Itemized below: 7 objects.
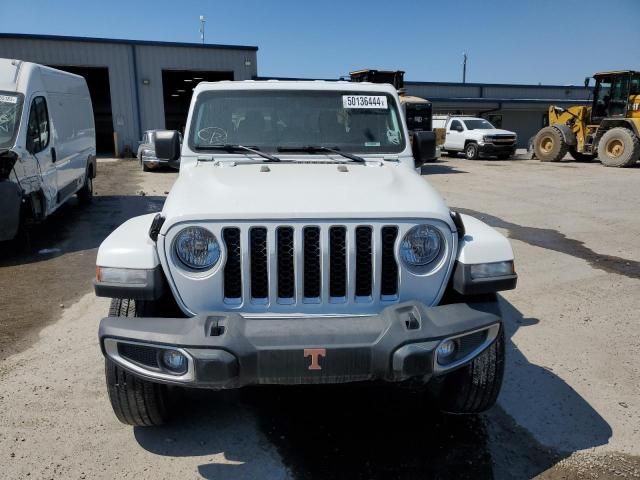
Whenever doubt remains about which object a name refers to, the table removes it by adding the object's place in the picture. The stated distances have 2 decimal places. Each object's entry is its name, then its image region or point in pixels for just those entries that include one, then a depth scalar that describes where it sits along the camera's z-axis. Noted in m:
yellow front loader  19.17
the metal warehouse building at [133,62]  23.70
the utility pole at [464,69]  69.25
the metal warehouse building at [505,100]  34.59
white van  6.61
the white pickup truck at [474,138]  23.36
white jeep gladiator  2.47
